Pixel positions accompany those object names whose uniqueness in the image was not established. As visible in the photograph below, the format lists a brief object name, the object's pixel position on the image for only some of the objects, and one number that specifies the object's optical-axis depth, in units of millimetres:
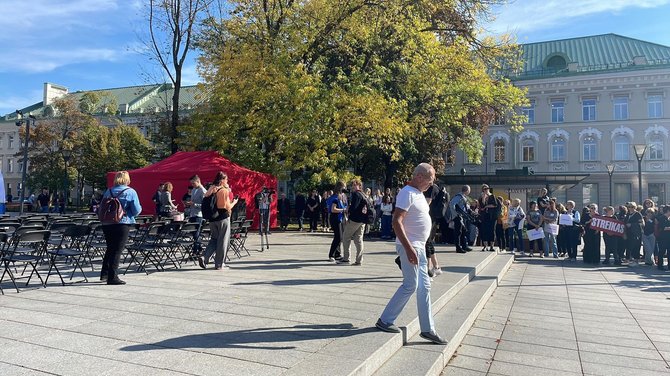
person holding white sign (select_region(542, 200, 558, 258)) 14617
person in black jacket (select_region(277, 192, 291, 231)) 21812
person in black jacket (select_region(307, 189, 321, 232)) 20859
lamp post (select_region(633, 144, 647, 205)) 20830
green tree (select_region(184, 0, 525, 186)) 18969
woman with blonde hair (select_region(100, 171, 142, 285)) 7223
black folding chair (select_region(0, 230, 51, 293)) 6887
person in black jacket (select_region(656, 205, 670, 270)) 12312
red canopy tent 17906
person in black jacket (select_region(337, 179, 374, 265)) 9648
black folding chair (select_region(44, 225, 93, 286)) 7352
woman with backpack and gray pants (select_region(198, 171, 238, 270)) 8797
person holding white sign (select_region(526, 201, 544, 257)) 14898
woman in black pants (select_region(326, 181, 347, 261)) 10305
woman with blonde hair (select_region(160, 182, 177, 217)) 13198
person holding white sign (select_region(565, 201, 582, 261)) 14344
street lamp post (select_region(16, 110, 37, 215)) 27408
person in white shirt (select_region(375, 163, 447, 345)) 4656
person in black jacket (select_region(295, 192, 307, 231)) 22047
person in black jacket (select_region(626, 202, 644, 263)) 13211
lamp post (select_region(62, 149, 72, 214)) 31341
